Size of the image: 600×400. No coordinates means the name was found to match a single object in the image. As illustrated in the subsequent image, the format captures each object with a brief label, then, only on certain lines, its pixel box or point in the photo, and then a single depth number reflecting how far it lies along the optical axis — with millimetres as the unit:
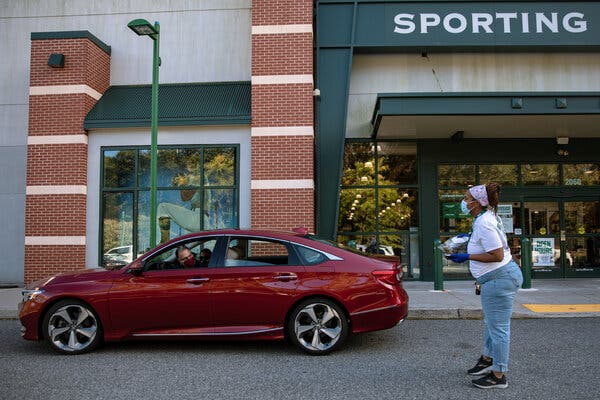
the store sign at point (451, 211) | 12422
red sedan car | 5934
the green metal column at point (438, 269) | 10227
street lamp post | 9000
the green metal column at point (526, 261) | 10180
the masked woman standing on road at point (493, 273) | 4547
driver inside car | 6281
